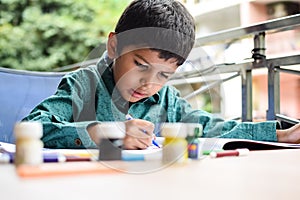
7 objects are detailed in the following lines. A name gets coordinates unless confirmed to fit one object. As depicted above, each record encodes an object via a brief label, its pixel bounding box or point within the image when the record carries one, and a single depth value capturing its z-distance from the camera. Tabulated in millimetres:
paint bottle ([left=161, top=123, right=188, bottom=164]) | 502
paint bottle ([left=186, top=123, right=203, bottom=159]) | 523
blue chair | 1367
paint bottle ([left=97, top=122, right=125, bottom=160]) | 472
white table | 337
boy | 807
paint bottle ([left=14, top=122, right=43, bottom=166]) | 417
